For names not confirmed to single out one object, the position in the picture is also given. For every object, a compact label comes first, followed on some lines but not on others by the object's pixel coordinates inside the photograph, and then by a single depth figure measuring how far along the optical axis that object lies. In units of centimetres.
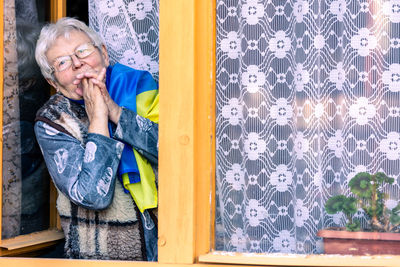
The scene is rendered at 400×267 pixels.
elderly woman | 548
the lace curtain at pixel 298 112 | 491
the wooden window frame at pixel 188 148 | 474
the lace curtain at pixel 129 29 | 585
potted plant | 464
